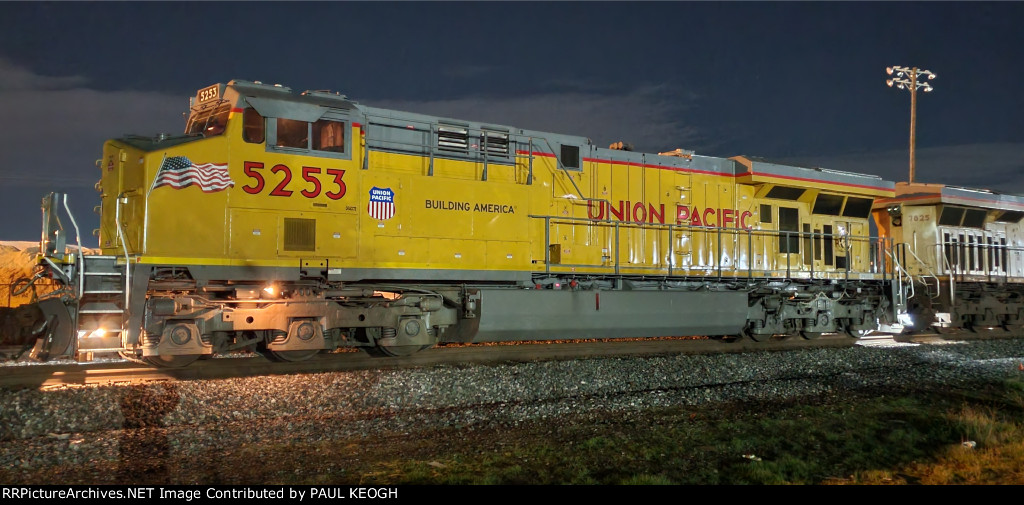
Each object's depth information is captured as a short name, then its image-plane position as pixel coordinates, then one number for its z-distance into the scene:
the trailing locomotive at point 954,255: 16.55
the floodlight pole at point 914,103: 28.50
